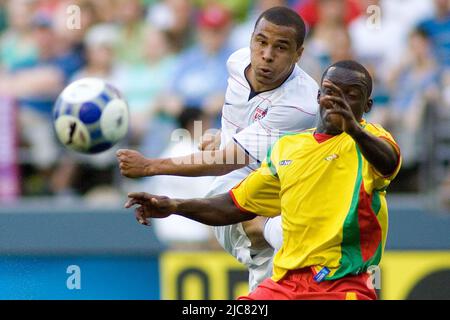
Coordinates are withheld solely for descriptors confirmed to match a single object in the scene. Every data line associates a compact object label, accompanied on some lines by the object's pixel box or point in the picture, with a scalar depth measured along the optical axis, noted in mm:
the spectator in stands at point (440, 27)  10422
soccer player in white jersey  6539
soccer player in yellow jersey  5762
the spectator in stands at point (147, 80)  11039
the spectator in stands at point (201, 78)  10727
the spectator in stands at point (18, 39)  11633
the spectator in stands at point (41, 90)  11070
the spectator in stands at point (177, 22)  11477
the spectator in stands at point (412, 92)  10289
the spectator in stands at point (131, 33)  11438
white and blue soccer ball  7648
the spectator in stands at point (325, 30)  10555
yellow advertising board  9914
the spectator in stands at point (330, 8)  10844
